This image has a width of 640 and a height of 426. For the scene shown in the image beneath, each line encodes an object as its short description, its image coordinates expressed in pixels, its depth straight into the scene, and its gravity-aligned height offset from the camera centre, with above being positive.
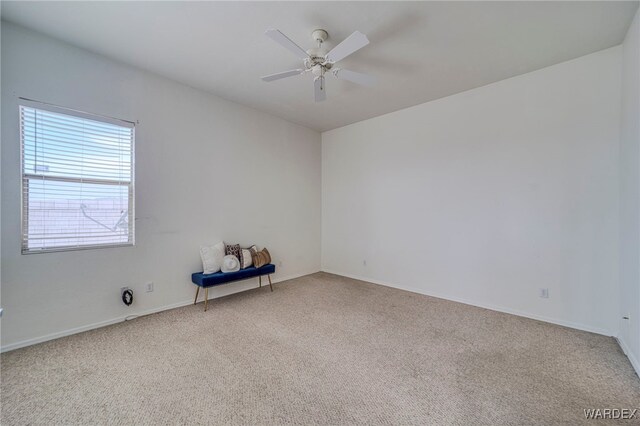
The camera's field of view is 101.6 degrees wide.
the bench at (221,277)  3.35 -0.90
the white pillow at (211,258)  3.53 -0.65
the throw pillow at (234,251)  3.80 -0.59
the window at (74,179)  2.51 +0.33
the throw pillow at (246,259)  3.85 -0.72
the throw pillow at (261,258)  4.01 -0.75
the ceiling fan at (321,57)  2.04 +1.36
